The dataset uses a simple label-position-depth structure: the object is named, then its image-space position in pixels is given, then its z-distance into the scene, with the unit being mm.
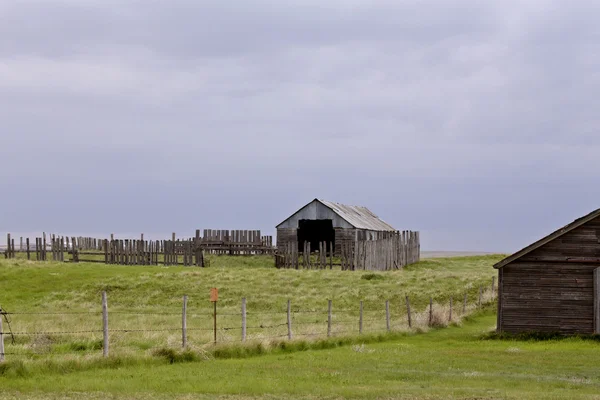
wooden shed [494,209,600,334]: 31922
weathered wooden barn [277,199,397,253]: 63688
